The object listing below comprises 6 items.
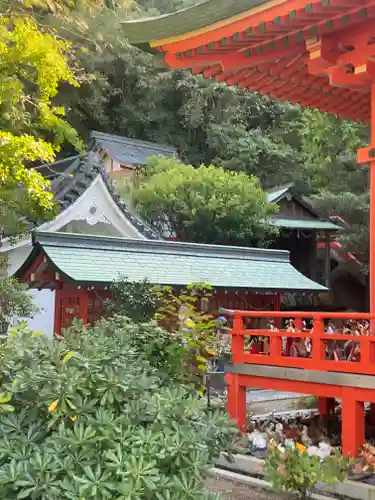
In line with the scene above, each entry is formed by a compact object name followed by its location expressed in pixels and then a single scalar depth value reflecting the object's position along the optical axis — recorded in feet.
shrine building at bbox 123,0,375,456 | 18.07
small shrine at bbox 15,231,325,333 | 41.65
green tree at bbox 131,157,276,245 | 68.54
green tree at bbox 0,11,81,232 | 30.50
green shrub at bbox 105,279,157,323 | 33.01
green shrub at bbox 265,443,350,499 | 17.76
